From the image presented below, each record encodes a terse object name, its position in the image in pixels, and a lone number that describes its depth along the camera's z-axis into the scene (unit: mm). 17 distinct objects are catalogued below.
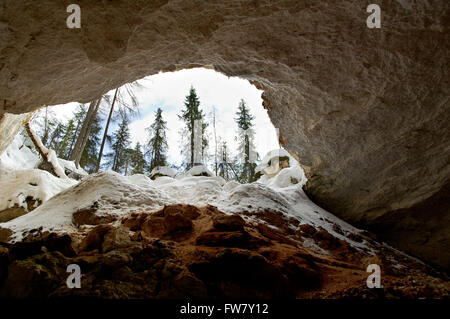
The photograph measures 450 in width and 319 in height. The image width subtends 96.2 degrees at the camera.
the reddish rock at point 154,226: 3772
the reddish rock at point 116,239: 2761
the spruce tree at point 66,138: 24516
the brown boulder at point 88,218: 4312
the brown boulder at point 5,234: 3777
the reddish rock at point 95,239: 2945
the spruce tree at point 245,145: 24953
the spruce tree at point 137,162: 27125
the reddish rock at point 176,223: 3852
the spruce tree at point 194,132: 24641
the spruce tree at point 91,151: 25808
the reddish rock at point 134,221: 4043
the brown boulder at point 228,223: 3705
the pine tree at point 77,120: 26527
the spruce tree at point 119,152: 29625
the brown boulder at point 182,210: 4223
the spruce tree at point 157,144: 25781
